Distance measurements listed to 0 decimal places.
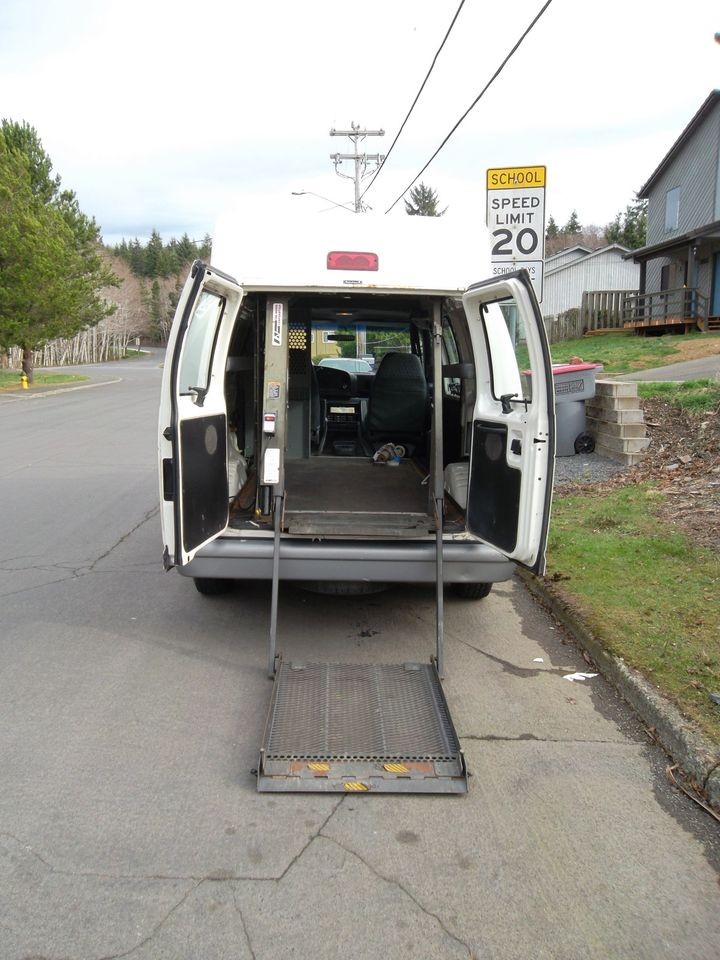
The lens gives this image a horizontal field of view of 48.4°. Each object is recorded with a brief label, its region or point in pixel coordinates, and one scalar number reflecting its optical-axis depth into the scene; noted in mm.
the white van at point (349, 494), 4414
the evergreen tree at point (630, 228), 57844
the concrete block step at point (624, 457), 9695
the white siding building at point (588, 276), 41656
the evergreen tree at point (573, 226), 101000
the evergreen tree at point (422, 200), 71875
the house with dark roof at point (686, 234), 25719
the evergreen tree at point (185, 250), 116512
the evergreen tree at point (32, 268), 27672
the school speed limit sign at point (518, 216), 7895
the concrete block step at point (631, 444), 9828
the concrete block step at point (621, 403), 10211
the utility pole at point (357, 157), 29447
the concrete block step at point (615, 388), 10203
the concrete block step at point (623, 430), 9938
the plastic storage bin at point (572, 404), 10305
